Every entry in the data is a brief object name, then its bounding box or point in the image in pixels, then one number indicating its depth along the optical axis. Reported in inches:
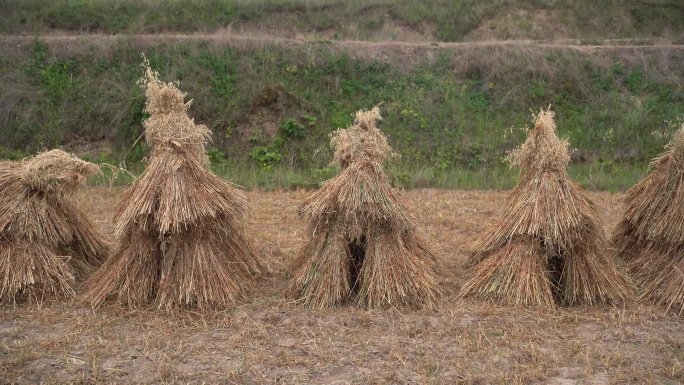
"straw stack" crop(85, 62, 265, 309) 293.4
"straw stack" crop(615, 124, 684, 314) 311.1
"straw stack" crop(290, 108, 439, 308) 297.4
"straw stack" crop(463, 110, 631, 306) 303.4
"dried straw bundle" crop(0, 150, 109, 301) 304.7
